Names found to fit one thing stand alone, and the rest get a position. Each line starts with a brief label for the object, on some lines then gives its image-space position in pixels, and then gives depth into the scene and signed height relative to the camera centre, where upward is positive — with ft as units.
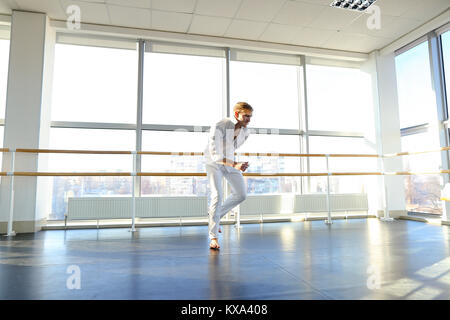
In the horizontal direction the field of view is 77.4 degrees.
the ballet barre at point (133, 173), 10.40 +0.69
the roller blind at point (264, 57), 15.08 +7.25
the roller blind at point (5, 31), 12.51 +7.16
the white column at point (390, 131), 14.97 +3.12
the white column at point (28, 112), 11.17 +3.29
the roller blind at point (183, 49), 14.01 +7.21
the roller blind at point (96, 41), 13.19 +7.16
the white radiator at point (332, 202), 13.43 -0.68
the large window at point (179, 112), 12.88 +3.91
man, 7.54 +0.89
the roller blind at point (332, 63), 16.11 +7.36
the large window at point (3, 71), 12.27 +5.36
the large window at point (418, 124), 13.89 +3.31
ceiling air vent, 11.69 +7.71
